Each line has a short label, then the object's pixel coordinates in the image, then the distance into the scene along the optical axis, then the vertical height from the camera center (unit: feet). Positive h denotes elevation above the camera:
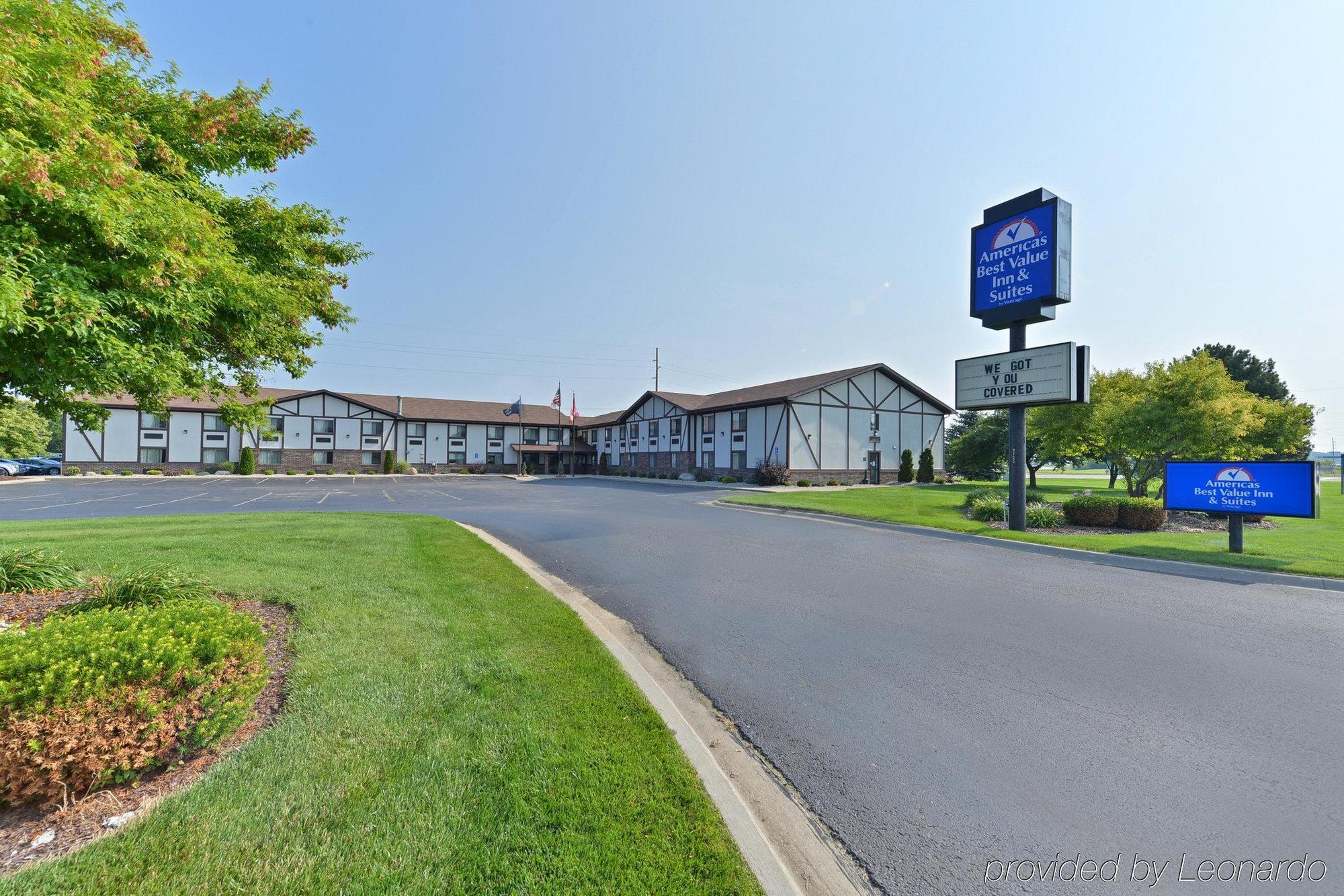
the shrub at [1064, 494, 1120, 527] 57.21 -4.82
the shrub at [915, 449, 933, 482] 142.31 -1.74
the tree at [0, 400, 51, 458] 154.81 +3.57
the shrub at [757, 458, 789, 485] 125.70 -3.60
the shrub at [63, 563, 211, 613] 18.60 -4.87
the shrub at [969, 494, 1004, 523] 61.87 -5.34
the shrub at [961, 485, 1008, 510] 69.46 -4.35
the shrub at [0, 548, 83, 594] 21.36 -4.94
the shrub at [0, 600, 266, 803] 9.78 -4.75
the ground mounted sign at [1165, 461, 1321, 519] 38.11 -1.55
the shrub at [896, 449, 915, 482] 140.26 -2.12
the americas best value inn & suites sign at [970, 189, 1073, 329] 52.13 +19.28
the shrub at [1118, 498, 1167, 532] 56.44 -5.03
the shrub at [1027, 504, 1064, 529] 56.29 -5.62
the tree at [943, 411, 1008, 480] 147.33 +2.84
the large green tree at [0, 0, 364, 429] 12.81 +5.59
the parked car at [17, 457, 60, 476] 144.38 -4.95
